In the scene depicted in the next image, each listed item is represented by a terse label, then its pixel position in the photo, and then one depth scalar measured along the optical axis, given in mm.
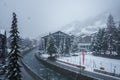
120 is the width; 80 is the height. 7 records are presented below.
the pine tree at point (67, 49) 42179
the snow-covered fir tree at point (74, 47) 43356
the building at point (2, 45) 29058
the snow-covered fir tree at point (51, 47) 36480
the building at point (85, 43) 57553
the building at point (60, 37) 50169
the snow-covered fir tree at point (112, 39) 34340
